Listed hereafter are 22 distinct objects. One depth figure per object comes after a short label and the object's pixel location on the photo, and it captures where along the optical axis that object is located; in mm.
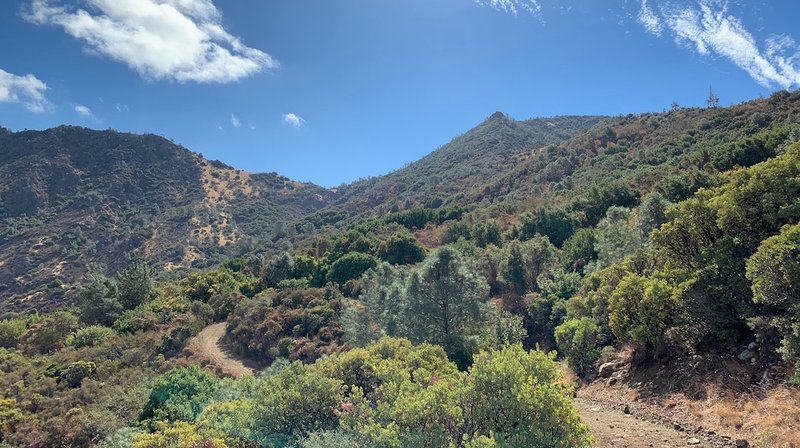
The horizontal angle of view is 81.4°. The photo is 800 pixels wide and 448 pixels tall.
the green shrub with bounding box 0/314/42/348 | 37406
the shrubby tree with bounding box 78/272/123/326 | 41906
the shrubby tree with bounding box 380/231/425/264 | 53969
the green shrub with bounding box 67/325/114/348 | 34906
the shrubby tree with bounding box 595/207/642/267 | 28688
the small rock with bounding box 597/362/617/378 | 17844
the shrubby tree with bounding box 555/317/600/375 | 19125
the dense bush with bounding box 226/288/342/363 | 32947
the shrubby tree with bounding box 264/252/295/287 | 49812
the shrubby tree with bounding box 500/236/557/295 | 40844
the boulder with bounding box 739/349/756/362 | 13449
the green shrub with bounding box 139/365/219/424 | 17016
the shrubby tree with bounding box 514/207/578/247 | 50438
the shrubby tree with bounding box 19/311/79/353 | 36625
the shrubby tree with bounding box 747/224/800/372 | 11414
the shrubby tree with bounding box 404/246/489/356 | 25531
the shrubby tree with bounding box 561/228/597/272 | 39438
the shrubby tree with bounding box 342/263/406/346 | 26969
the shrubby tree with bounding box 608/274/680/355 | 15258
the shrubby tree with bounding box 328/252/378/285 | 49062
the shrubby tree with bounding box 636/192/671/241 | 29027
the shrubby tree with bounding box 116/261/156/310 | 45344
